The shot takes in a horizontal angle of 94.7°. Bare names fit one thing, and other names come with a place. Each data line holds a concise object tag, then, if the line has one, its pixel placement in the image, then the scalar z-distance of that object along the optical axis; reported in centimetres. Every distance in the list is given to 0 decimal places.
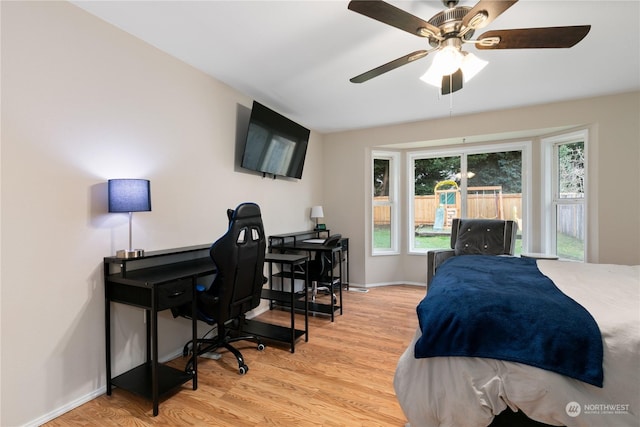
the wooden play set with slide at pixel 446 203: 464
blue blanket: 125
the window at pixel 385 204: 491
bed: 119
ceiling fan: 139
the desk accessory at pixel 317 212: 451
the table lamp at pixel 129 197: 191
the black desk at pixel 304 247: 342
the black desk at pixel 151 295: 182
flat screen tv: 316
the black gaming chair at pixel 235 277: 210
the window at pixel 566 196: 368
